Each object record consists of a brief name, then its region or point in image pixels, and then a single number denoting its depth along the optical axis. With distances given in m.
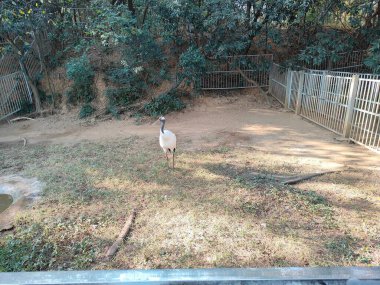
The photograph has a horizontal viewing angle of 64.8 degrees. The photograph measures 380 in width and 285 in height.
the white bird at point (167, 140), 5.82
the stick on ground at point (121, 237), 3.45
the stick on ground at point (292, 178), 5.00
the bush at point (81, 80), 10.05
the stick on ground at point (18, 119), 10.68
